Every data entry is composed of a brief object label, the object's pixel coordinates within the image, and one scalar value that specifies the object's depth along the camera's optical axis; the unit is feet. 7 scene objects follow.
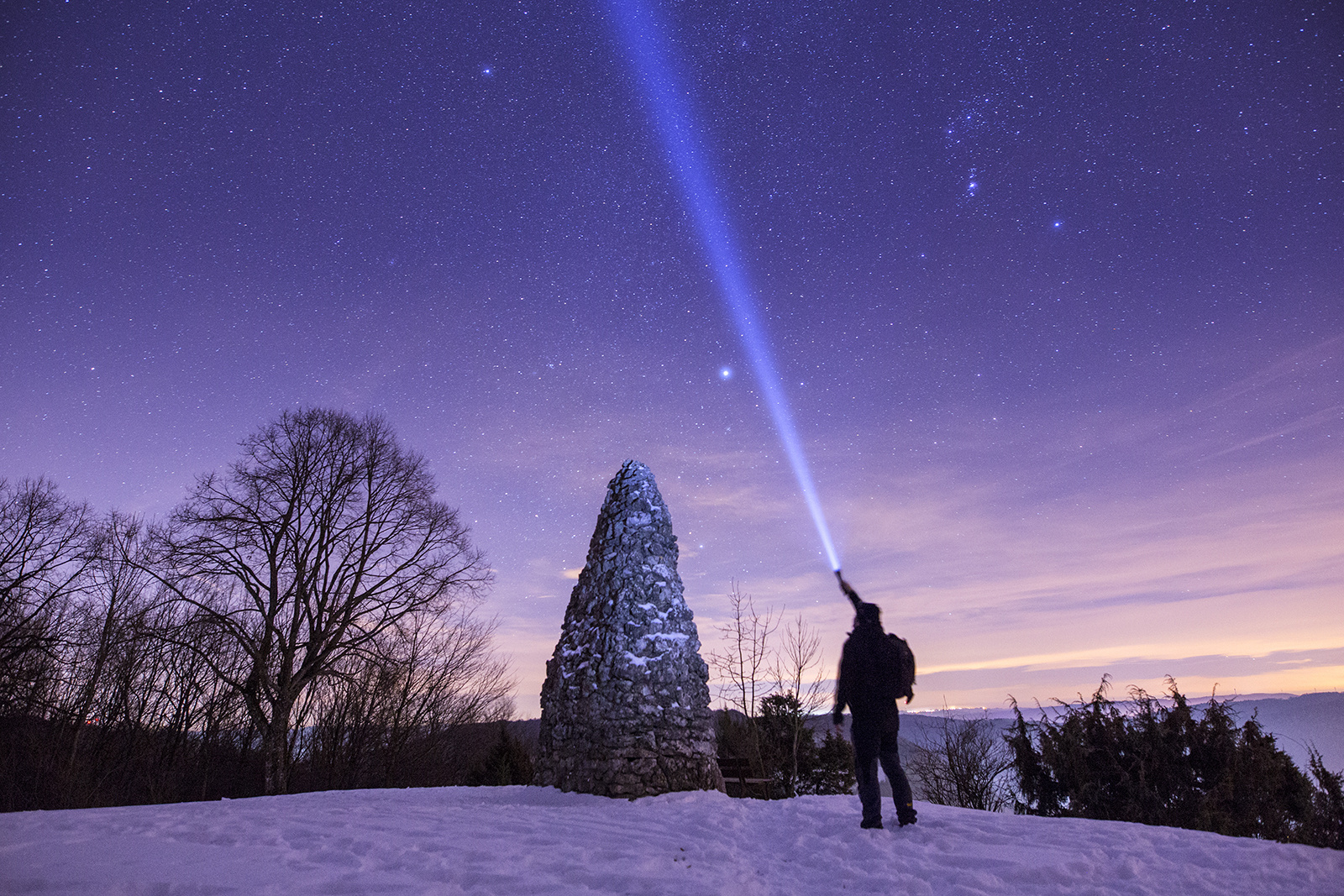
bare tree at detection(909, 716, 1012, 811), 37.65
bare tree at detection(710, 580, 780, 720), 56.13
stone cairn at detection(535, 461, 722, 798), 30.27
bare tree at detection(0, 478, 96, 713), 56.18
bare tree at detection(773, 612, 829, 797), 50.50
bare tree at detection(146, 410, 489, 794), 52.75
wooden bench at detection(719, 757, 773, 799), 35.65
